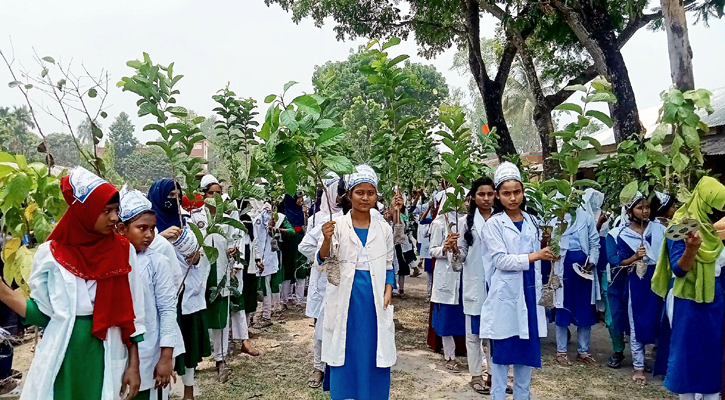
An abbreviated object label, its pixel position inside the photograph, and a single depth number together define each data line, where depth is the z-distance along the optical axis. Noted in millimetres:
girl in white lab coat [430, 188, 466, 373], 5309
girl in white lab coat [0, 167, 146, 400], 2201
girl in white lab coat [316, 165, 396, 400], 3445
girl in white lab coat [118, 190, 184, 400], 2764
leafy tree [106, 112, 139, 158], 37638
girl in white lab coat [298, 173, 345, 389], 4578
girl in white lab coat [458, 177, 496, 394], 4645
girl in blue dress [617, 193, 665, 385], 5000
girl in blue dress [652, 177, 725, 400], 3410
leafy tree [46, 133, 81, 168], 36203
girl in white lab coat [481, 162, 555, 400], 3703
